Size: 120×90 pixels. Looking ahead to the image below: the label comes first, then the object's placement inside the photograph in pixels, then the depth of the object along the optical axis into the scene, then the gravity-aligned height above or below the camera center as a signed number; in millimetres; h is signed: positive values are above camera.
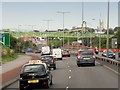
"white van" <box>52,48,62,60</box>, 74600 -2571
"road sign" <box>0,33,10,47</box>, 35116 -145
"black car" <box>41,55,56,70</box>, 42906 -2204
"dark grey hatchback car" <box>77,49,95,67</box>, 47312 -2012
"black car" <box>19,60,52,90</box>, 22828 -2037
